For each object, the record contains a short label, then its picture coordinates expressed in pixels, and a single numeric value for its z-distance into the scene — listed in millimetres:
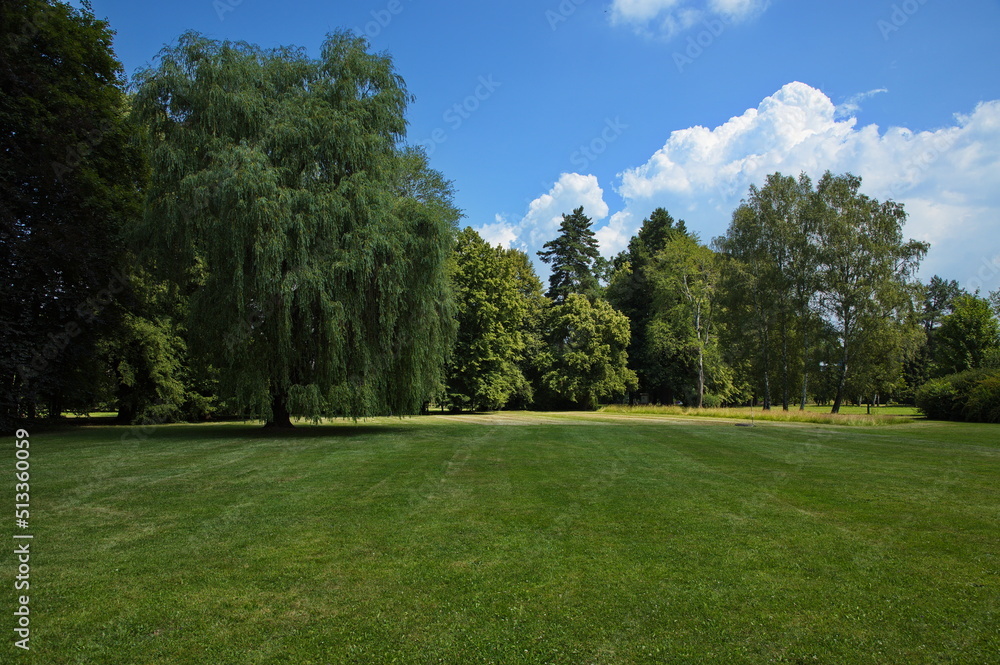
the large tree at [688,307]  49812
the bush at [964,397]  31712
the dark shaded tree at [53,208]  17984
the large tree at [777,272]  39000
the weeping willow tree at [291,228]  17641
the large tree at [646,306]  54375
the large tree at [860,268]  36562
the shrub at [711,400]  54281
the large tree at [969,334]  45625
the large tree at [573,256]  63750
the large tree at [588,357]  50344
